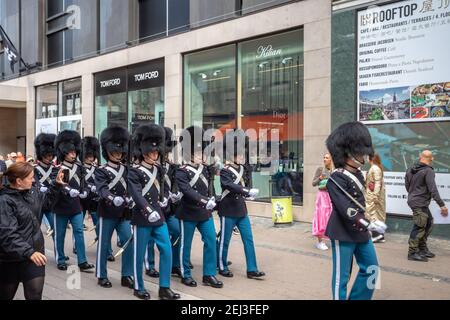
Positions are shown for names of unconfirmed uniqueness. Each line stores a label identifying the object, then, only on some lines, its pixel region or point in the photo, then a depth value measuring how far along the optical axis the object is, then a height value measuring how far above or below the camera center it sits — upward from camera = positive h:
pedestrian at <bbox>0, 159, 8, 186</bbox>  11.37 -0.41
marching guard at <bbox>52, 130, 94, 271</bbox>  7.81 -0.84
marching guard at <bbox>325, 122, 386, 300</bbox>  5.03 -0.73
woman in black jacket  4.41 -0.80
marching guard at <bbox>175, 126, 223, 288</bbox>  6.76 -0.88
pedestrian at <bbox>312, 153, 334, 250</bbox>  9.18 -1.15
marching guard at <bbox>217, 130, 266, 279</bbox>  7.14 -0.89
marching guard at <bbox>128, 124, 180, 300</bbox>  6.07 -0.76
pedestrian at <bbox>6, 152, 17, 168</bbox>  13.55 -0.28
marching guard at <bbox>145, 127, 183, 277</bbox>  7.44 -1.23
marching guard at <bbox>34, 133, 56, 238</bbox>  8.49 -0.29
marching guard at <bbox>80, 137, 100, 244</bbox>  8.86 -0.32
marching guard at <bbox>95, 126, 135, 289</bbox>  6.84 -0.76
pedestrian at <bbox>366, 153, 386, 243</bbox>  9.35 -0.82
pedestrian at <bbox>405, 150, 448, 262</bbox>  8.16 -0.90
